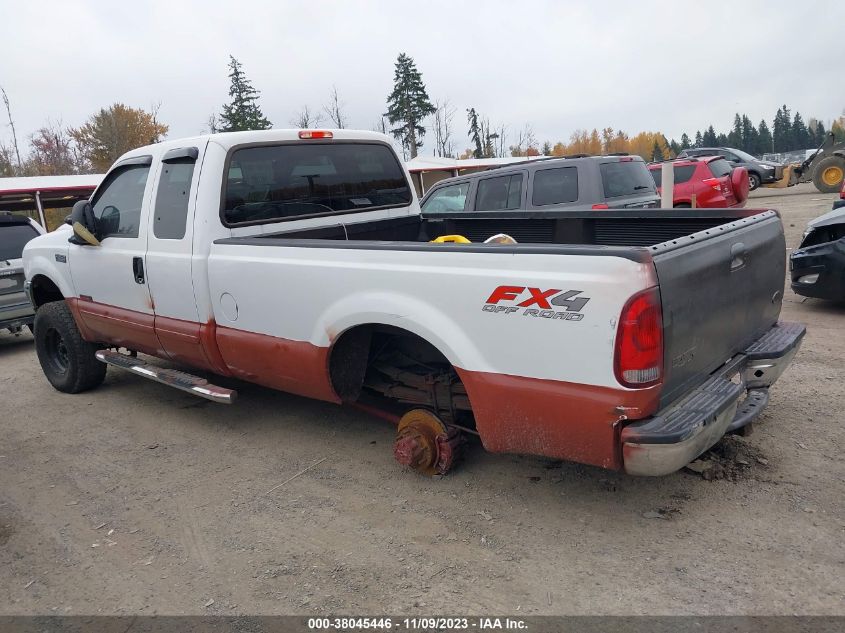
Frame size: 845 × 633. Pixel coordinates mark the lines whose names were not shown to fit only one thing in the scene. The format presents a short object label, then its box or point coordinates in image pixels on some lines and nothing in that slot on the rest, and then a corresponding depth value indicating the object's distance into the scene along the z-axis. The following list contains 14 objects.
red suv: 11.88
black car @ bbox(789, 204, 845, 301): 6.34
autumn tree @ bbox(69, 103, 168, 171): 43.34
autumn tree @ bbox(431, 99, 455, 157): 60.88
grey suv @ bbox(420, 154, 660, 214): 8.05
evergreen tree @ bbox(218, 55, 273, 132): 49.53
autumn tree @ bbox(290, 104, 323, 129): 48.73
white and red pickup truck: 2.65
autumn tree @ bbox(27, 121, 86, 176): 48.81
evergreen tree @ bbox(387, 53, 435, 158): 56.28
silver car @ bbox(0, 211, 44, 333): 8.04
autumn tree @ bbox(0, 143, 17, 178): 39.61
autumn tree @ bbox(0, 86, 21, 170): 46.12
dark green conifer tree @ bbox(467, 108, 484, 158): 69.81
